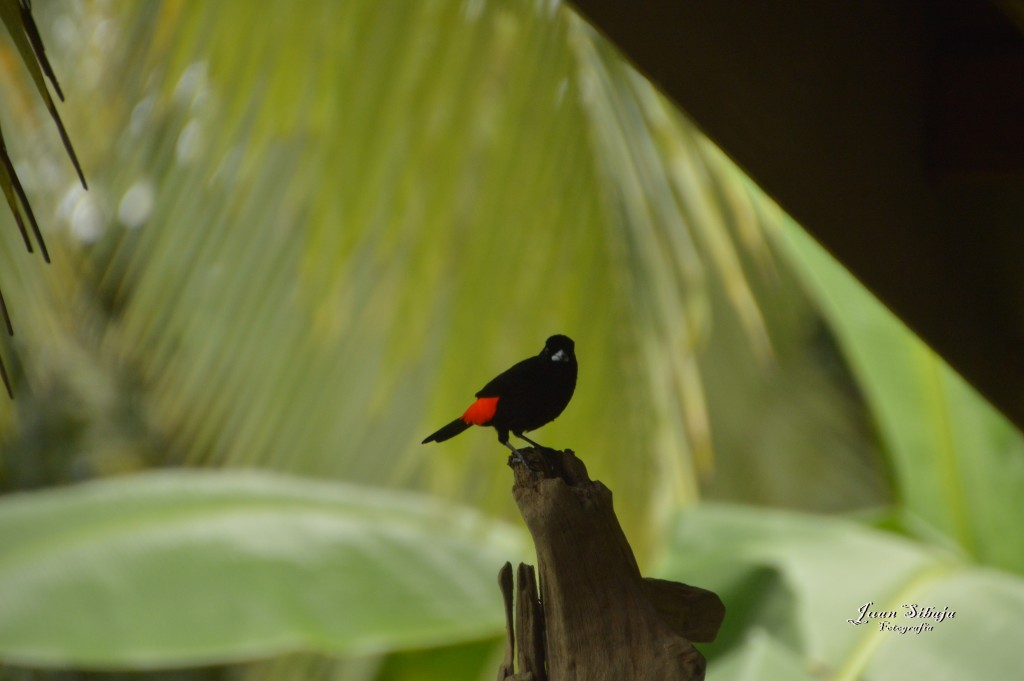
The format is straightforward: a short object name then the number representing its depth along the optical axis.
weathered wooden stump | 12.07
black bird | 12.07
